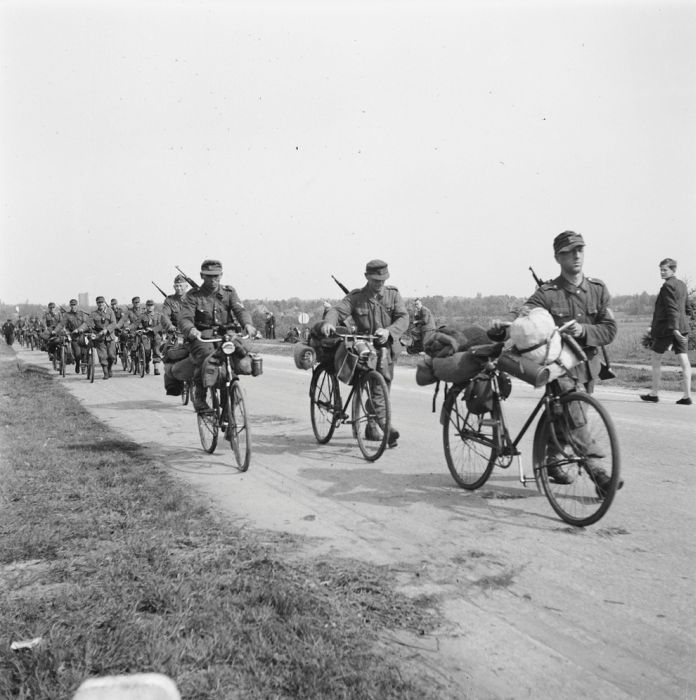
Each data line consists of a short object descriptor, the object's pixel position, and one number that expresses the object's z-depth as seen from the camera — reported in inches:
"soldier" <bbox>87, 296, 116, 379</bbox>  725.9
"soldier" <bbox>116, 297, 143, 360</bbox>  803.4
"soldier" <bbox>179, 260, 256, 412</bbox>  304.2
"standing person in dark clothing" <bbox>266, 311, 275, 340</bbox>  1761.8
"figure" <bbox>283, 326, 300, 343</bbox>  1337.8
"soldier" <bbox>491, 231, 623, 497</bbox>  211.8
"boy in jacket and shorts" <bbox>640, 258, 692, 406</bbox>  429.4
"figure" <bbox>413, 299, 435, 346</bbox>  765.3
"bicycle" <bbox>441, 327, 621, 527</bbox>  188.1
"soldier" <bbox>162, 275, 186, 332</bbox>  540.1
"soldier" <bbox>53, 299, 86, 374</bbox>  755.4
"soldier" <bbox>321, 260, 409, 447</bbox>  309.1
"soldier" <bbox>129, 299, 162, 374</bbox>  746.2
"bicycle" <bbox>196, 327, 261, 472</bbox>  277.7
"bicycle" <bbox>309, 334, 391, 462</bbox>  283.3
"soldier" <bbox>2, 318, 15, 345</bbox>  2005.4
